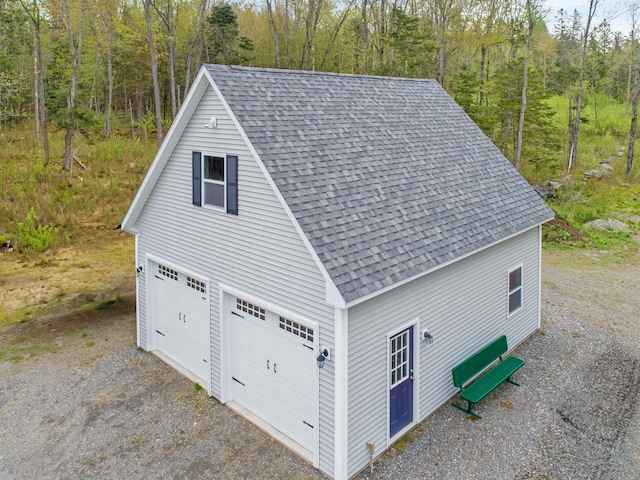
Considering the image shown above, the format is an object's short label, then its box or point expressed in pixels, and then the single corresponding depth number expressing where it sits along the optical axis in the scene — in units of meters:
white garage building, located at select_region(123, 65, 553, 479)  6.88
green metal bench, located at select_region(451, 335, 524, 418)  8.45
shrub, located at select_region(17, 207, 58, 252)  18.19
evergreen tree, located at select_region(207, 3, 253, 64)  31.94
